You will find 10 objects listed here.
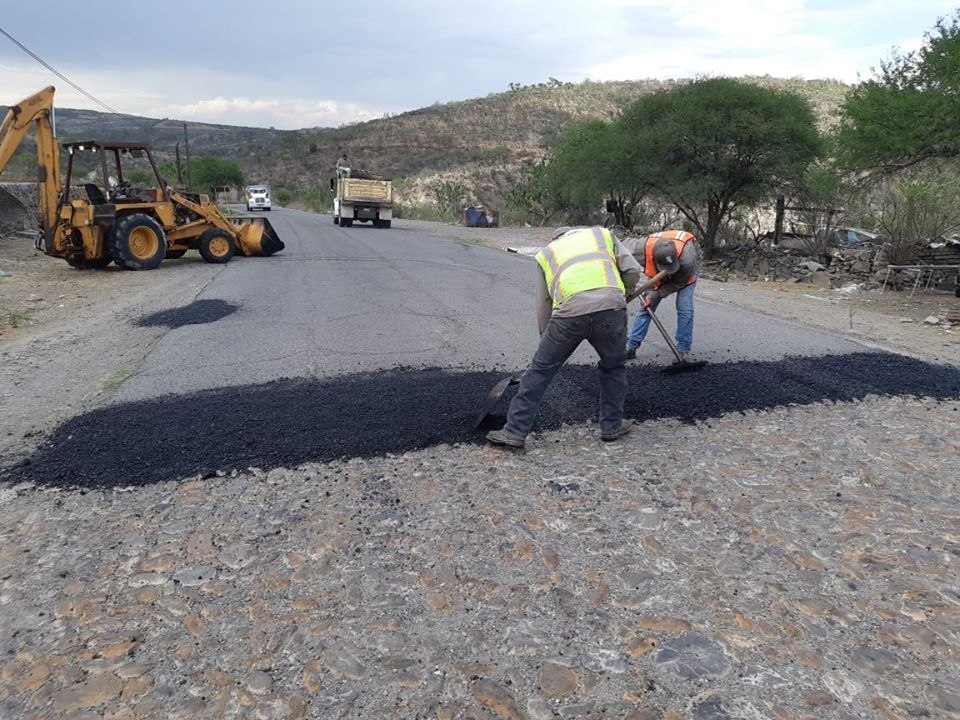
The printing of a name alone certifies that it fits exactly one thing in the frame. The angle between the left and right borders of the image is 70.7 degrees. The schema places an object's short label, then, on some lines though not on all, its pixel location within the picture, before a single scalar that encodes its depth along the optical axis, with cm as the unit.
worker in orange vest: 571
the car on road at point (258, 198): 4212
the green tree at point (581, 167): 2192
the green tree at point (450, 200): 3686
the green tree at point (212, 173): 6197
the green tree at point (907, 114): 1060
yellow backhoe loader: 1169
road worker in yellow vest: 405
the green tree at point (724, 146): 1691
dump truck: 2616
